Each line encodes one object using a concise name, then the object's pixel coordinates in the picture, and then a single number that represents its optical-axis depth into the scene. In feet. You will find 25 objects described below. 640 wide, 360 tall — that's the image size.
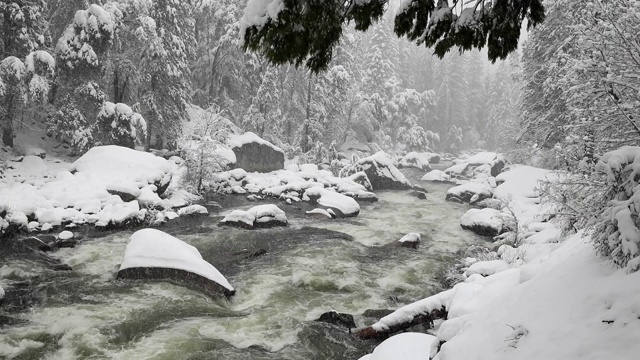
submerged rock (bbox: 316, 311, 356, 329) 25.84
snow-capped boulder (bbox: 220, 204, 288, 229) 47.39
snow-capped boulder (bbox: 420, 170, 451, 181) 96.78
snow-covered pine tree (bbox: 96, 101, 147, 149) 66.18
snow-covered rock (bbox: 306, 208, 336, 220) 54.76
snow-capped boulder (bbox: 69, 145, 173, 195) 53.11
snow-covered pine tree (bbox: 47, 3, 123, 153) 63.41
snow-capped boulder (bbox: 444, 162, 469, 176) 106.73
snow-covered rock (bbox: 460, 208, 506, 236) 47.83
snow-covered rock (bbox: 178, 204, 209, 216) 50.93
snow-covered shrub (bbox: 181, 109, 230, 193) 60.95
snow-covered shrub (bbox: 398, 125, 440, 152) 138.51
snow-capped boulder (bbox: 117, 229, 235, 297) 29.68
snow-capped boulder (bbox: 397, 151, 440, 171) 119.44
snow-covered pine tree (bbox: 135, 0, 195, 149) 72.08
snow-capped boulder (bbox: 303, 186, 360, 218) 56.65
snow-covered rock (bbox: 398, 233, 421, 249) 43.50
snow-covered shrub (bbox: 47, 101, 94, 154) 63.82
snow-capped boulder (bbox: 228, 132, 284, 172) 79.77
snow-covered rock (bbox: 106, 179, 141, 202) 49.42
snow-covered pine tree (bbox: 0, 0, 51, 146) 54.95
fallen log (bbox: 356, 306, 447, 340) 24.21
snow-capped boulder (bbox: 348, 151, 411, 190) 80.12
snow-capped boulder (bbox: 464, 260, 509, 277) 29.74
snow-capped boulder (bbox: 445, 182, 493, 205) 68.64
